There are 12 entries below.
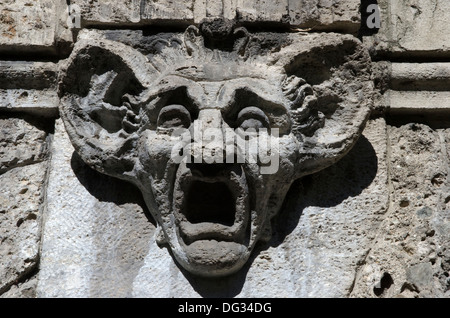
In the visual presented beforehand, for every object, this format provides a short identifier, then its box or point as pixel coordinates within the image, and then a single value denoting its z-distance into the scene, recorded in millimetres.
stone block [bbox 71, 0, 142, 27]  2984
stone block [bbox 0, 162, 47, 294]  2812
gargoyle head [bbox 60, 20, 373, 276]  2682
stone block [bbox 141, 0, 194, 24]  2973
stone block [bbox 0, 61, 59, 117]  3057
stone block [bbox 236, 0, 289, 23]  2971
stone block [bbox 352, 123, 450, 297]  2760
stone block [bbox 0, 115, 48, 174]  2996
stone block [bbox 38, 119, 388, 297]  2721
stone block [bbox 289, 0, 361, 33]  2982
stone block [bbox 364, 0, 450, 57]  3107
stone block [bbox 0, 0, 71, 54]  3100
